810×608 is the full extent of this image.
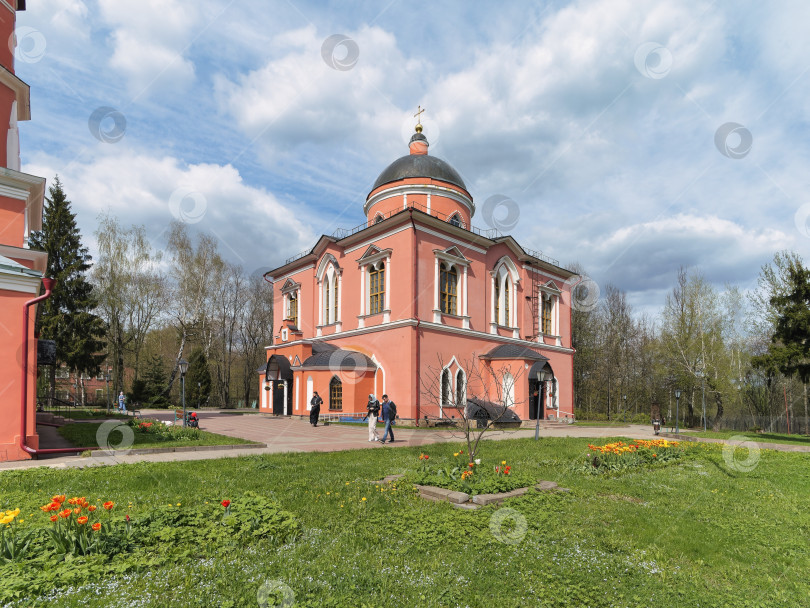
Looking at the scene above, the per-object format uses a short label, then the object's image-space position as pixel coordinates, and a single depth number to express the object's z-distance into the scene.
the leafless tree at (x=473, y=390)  22.42
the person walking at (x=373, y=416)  15.52
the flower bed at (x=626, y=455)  9.91
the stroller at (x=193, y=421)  17.05
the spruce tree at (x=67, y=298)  31.94
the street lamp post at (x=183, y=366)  17.04
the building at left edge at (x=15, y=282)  9.91
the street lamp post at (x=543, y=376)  17.28
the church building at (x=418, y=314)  23.28
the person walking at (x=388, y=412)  15.65
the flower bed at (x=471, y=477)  6.99
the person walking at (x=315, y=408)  20.83
